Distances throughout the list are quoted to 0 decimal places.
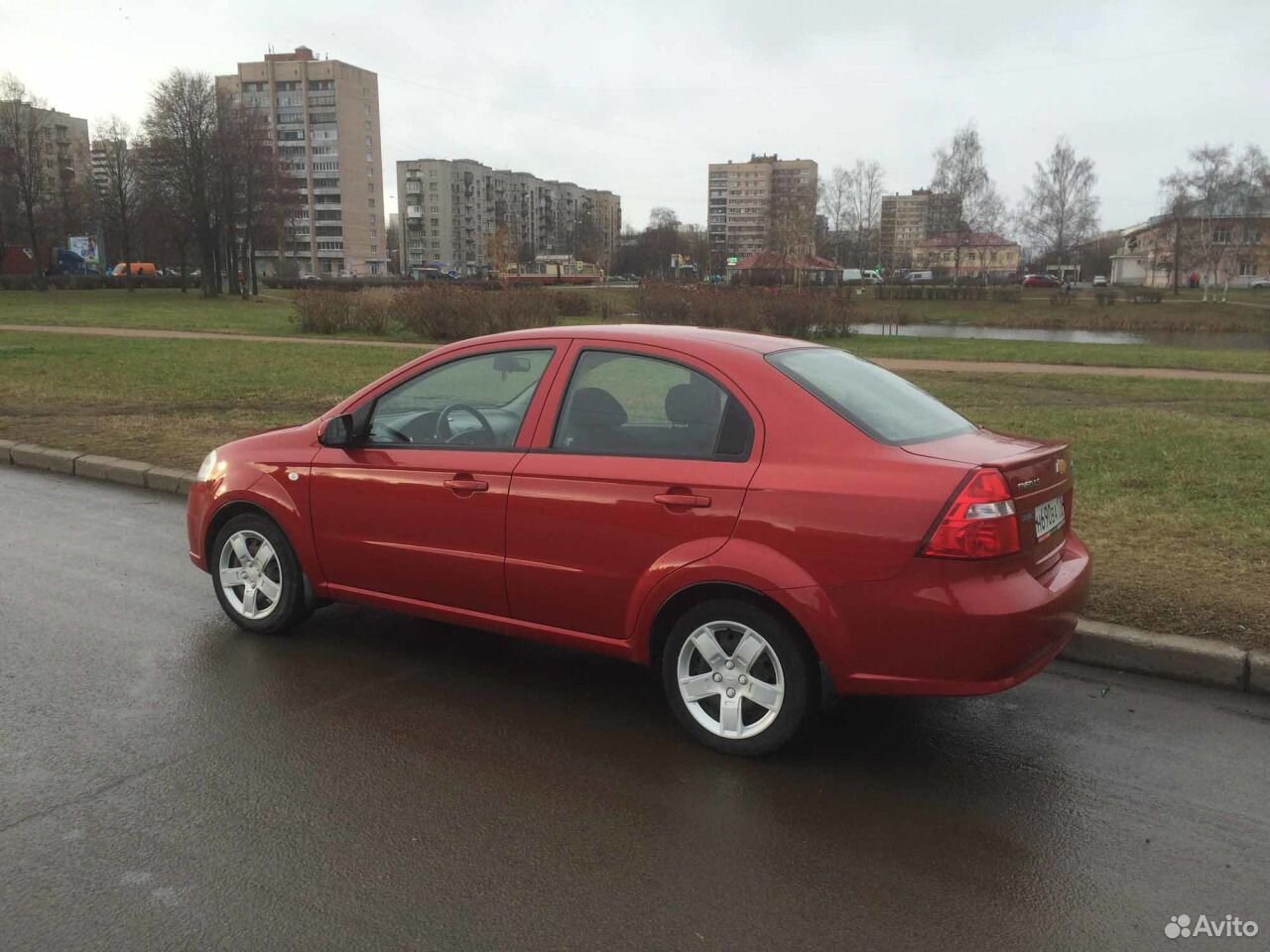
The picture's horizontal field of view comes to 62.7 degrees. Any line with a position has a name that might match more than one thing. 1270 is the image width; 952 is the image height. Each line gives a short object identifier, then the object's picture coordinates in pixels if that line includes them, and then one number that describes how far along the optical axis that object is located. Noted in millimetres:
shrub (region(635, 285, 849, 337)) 25500
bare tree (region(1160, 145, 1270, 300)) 84688
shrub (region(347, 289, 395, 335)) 27359
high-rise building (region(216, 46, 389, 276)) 136625
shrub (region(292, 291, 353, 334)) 27922
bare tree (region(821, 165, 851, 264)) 98562
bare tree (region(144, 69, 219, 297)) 59625
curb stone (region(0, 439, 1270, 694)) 4750
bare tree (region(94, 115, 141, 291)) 69250
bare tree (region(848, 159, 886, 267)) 98562
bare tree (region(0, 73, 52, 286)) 68438
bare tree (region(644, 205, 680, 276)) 121644
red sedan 3648
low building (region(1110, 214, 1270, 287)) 85312
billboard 77938
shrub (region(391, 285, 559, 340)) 24906
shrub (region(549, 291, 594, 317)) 34344
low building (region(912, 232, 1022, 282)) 92000
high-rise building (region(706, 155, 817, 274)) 170000
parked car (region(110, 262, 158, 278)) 79188
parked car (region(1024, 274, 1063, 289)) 84575
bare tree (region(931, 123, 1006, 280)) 90125
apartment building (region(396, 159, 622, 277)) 160500
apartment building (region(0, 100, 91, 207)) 70750
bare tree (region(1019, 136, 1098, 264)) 90125
